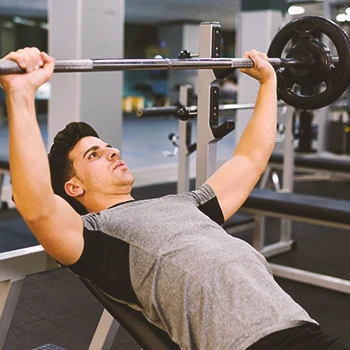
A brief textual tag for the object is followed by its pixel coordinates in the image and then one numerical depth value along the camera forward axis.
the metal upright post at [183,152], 3.17
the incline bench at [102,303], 1.49
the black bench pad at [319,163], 4.22
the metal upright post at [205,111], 1.90
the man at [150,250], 1.21
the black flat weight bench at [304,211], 3.08
